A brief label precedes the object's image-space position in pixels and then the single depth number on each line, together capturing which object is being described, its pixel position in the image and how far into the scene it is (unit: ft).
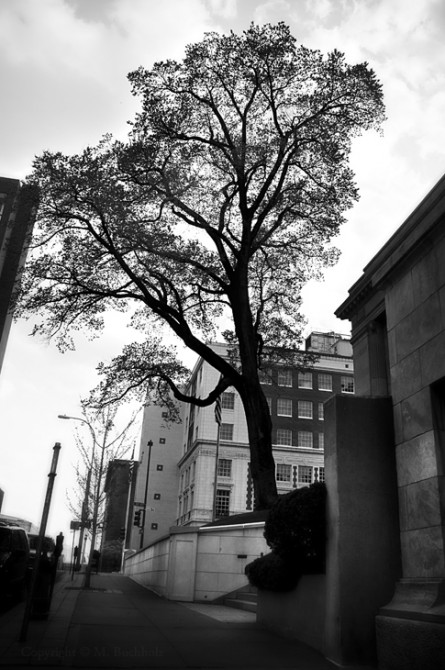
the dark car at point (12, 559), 44.04
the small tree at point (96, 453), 94.79
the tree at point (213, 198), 67.92
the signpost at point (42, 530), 27.91
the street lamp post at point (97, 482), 79.61
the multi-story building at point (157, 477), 269.44
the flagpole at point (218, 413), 120.69
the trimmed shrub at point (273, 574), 33.63
